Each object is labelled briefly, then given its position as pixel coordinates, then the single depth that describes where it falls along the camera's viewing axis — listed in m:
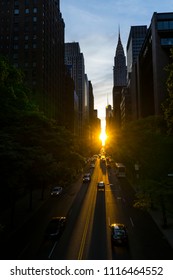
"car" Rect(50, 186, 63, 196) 43.81
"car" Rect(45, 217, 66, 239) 22.56
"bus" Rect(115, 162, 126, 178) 67.25
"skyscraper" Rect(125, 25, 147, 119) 100.20
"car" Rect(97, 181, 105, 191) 49.62
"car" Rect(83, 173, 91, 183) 60.50
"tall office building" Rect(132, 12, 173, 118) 65.75
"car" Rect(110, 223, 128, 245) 20.67
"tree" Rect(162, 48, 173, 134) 26.25
